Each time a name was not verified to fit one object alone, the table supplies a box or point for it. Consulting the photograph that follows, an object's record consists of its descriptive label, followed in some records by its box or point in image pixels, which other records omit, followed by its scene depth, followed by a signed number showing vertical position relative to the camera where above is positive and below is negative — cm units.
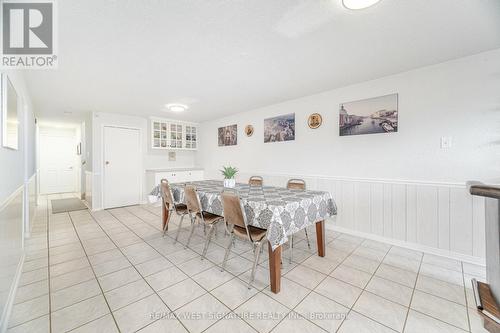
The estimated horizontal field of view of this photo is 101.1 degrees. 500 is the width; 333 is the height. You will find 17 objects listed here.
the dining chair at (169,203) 295 -55
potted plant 307 -19
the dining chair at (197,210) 251 -59
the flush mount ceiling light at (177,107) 376 +110
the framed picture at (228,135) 522 +80
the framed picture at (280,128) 403 +76
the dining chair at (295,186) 306 -31
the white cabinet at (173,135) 553 +90
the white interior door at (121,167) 491 -1
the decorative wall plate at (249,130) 482 +84
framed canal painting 285 +72
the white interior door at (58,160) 697 +24
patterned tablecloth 182 -43
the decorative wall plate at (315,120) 360 +79
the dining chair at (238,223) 196 -58
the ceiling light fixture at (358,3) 142 +113
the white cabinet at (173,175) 521 -26
